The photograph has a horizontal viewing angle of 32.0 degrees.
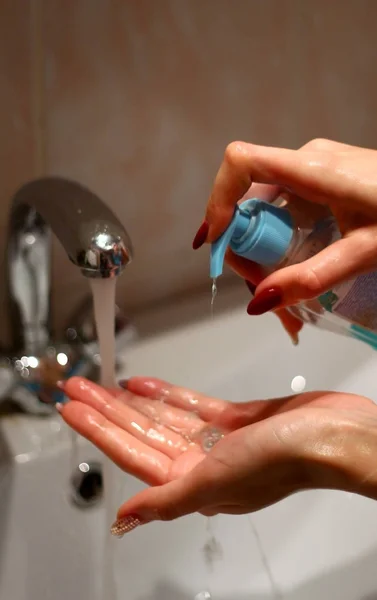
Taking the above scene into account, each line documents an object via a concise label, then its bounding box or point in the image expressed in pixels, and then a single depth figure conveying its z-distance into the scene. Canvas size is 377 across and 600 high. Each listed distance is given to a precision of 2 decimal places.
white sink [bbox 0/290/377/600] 0.49
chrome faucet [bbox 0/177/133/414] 0.39
